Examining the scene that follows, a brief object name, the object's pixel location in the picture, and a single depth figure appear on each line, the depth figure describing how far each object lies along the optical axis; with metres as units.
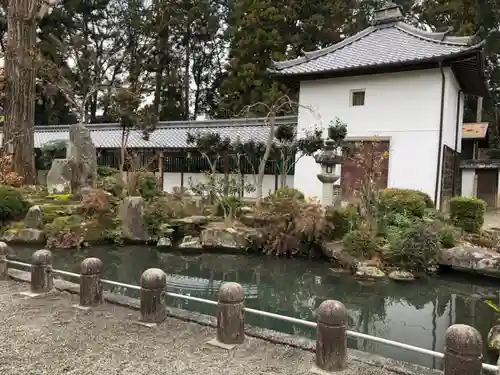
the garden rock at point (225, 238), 10.63
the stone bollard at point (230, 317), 3.98
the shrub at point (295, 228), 9.80
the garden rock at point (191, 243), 10.88
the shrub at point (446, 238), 8.91
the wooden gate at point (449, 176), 13.85
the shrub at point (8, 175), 13.89
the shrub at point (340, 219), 9.82
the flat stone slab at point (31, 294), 5.36
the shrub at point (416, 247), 8.38
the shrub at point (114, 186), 13.40
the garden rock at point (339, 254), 8.74
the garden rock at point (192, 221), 11.66
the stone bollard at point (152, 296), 4.49
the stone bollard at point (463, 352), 2.99
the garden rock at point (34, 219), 10.98
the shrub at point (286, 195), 10.90
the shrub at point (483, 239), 9.12
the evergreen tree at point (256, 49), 24.58
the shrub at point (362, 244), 8.76
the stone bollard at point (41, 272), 5.50
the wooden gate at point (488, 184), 18.02
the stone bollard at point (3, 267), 6.24
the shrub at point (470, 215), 9.97
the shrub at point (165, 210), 11.63
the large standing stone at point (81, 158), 13.44
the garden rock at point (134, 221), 11.45
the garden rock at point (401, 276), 8.19
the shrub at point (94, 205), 11.50
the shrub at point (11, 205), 11.43
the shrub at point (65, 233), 10.47
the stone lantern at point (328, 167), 11.02
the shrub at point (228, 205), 11.87
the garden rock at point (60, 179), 13.84
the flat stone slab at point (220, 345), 3.90
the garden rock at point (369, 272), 8.27
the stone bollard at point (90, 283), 4.96
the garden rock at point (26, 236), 10.60
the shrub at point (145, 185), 13.39
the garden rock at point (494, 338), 4.81
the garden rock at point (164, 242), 11.20
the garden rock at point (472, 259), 8.08
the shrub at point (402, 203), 9.92
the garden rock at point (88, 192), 11.85
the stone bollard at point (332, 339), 3.49
